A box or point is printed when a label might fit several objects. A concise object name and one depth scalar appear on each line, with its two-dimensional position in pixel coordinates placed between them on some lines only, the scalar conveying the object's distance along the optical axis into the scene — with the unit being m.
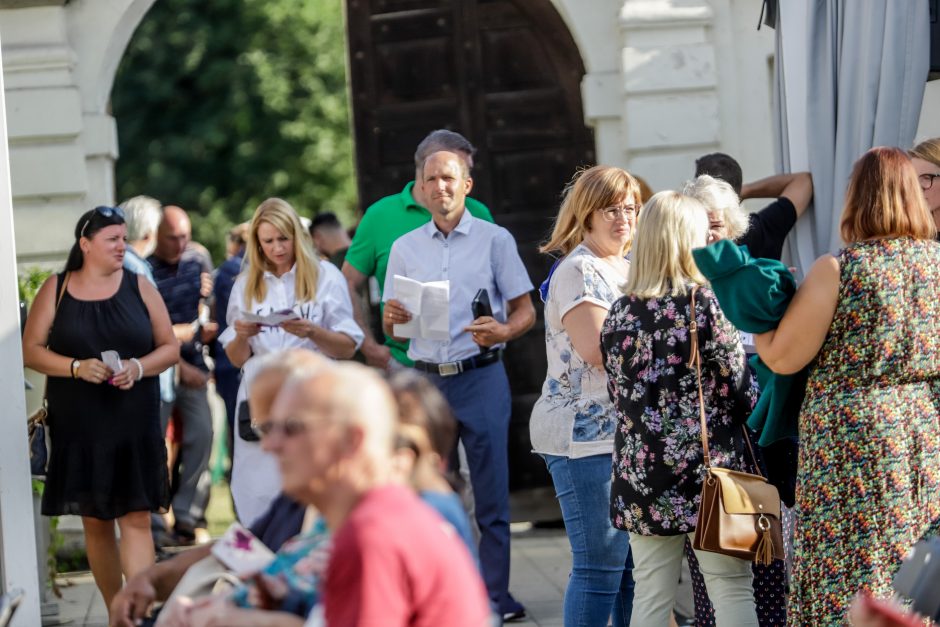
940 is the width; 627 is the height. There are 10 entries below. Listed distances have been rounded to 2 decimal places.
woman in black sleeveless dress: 12.40
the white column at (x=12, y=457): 10.84
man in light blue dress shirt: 12.43
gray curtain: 11.71
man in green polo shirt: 13.41
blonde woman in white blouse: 12.35
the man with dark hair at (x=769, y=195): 12.09
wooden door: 17.11
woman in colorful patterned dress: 8.41
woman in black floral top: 8.82
